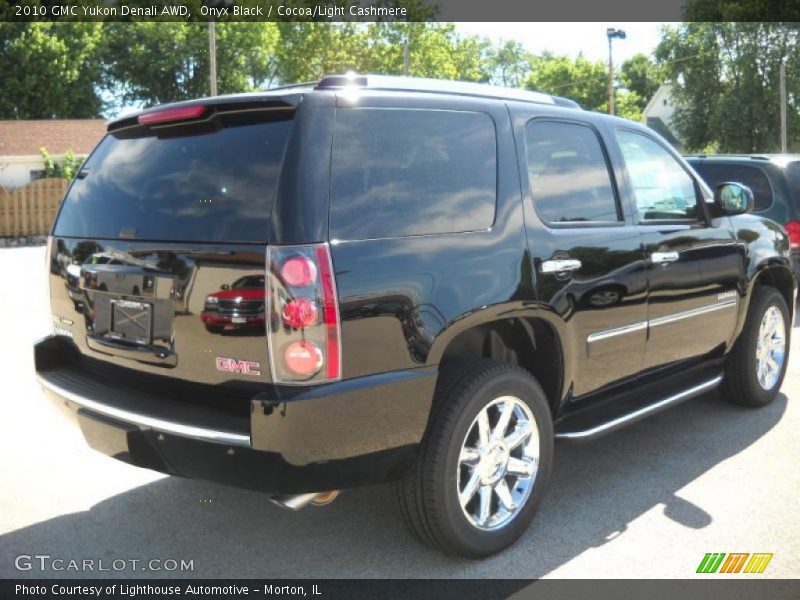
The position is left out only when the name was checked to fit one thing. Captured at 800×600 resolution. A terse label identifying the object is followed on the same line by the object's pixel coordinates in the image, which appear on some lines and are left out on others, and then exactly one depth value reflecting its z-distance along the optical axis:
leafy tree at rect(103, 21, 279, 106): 54.31
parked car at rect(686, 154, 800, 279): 9.18
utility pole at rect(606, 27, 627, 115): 40.38
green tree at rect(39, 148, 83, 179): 35.81
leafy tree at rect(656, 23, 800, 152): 48.75
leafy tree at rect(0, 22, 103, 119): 45.28
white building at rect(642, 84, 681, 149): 70.72
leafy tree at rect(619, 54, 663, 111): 96.44
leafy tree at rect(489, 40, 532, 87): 97.94
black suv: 3.04
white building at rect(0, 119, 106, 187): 39.16
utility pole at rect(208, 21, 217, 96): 27.19
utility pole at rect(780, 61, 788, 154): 43.47
